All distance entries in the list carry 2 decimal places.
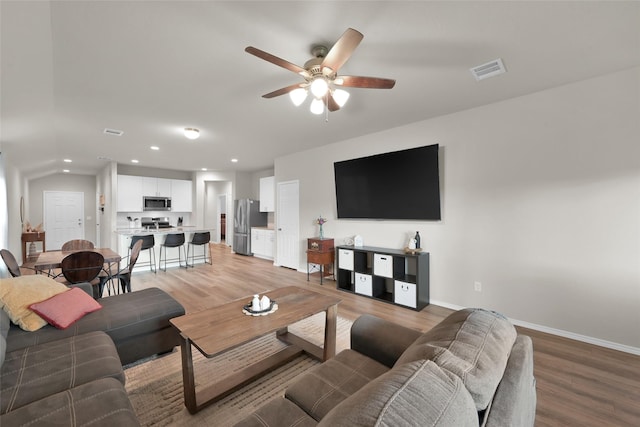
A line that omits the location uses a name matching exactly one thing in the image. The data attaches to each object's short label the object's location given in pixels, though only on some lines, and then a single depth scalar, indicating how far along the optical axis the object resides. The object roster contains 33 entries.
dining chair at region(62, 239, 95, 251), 4.23
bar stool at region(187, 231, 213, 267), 6.02
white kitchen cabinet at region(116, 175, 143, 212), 7.04
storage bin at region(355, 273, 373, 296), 4.09
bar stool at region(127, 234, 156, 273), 5.21
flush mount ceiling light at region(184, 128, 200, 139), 4.06
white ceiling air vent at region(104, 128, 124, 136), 4.15
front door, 8.56
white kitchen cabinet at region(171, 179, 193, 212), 8.04
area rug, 1.71
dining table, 3.04
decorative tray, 2.05
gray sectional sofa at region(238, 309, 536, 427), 0.63
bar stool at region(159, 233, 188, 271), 5.69
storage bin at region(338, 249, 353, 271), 4.33
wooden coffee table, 1.70
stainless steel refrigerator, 7.72
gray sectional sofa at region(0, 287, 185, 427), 1.15
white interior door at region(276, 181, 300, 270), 5.87
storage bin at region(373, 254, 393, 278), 3.84
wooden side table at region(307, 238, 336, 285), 4.80
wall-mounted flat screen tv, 3.68
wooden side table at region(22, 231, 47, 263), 6.25
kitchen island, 5.47
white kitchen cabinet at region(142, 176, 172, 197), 7.48
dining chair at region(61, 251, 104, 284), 2.99
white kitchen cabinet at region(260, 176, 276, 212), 7.30
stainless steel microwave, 7.48
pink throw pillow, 1.94
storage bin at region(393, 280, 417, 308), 3.57
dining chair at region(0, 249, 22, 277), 2.86
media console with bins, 3.61
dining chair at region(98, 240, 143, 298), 3.56
